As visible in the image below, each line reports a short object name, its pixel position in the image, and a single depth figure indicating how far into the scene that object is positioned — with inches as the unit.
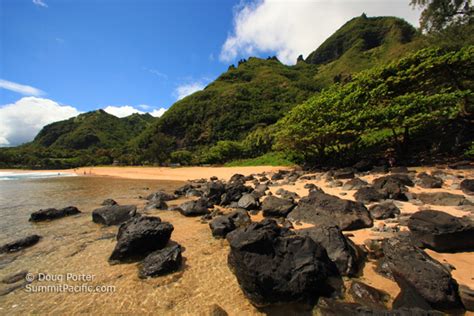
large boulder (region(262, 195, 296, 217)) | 403.5
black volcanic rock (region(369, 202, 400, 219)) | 326.3
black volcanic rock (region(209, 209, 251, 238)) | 336.8
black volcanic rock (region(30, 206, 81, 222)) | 462.0
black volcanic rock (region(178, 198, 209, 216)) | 471.8
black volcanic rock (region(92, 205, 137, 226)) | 422.9
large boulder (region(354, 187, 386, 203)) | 405.1
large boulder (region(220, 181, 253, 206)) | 554.3
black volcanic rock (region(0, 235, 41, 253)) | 317.7
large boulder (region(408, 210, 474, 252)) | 225.8
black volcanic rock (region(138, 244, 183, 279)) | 234.4
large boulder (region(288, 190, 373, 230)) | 310.7
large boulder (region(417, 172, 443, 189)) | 444.1
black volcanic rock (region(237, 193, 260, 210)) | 478.3
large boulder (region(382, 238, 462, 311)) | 158.4
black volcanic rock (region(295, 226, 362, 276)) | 211.2
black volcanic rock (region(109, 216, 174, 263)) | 274.2
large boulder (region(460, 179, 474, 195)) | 390.0
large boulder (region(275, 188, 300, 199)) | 509.5
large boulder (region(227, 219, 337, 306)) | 179.2
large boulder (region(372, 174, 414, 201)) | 403.7
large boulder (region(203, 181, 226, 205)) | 580.3
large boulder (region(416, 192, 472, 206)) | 344.9
